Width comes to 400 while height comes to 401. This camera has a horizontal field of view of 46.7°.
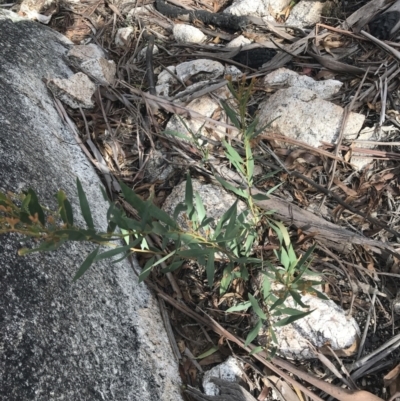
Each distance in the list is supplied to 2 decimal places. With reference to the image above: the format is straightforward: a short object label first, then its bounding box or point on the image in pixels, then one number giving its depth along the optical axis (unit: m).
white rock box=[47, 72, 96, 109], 2.26
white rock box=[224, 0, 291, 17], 2.87
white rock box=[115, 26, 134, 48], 2.83
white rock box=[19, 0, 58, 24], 2.89
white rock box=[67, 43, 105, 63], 2.62
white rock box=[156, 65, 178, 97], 2.46
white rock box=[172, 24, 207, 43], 2.79
